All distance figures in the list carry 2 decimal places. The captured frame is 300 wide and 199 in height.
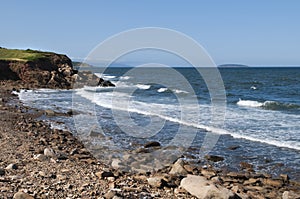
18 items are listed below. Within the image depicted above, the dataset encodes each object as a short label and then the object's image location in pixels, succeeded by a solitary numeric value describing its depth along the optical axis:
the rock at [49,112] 21.06
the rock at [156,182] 8.07
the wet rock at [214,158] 11.75
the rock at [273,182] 9.38
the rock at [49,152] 10.35
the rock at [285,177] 9.73
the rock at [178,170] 9.73
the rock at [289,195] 8.32
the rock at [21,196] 6.50
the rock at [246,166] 10.88
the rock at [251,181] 9.48
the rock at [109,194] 6.86
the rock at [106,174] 8.45
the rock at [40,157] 9.76
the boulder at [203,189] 7.29
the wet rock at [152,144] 13.59
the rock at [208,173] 10.03
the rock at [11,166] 8.51
